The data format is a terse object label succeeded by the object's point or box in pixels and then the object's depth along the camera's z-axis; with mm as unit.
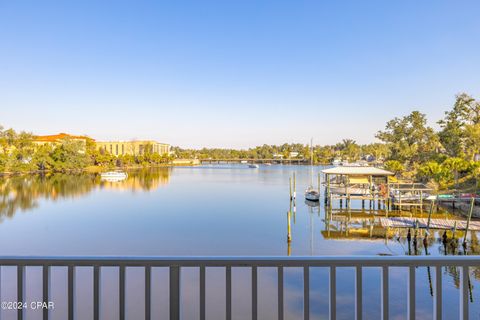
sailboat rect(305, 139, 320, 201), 25000
